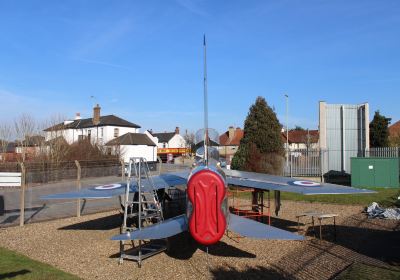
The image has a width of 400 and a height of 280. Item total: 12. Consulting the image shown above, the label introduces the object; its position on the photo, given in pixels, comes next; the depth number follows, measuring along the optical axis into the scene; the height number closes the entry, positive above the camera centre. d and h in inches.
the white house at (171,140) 3351.4 +100.0
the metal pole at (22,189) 530.3 -49.1
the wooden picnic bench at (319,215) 435.5 -68.2
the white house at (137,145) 2218.3 +39.6
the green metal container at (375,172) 968.9 -46.7
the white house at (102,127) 2257.6 +142.1
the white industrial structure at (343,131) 1228.5 +66.1
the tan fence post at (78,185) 600.5 -49.7
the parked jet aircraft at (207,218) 275.9 -46.5
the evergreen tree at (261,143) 1103.6 +25.8
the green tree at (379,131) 1865.2 +99.2
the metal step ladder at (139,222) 354.6 -66.3
